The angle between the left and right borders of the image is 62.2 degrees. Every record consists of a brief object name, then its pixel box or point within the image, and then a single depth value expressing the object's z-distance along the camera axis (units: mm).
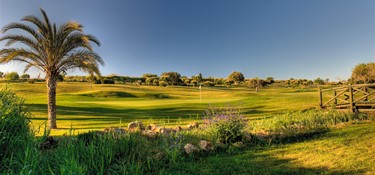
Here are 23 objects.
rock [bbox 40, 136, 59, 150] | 7871
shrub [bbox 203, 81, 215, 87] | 78312
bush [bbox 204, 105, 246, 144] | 9516
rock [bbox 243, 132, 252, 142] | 9685
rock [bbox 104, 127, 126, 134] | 8695
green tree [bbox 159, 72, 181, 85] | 80194
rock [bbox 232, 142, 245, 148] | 9111
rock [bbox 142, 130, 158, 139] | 9319
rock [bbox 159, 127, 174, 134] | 10109
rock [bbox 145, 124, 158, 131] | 11109
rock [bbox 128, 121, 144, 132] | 10931
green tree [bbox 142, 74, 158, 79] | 93725
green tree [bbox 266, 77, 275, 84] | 72250
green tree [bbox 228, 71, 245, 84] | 85062
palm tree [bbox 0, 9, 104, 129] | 18719
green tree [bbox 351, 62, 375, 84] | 55850
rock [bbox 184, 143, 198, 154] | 8172
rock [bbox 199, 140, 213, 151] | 8570
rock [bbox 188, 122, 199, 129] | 12242
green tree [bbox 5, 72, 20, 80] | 56300
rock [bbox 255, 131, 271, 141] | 9953
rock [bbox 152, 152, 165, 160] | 7334
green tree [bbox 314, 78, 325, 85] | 77375
